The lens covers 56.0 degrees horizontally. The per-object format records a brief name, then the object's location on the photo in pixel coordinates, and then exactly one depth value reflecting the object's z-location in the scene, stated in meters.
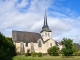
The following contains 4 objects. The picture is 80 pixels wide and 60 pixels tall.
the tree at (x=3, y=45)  15.94
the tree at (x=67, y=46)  21.00
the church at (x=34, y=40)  28.99
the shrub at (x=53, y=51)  25.41
